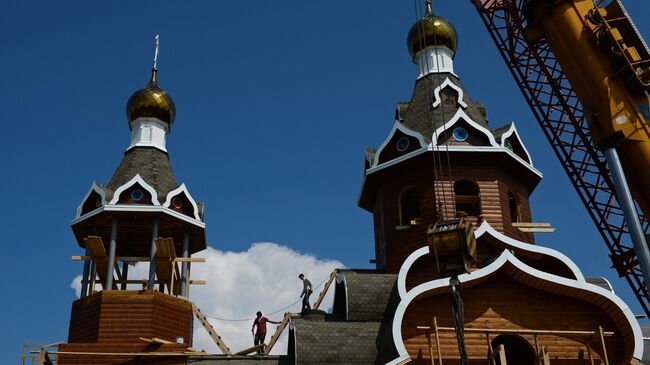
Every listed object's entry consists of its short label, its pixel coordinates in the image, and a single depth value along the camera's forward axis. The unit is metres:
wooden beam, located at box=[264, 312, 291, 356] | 19.24
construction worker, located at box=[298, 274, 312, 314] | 19.97
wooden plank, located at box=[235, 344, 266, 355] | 18.77
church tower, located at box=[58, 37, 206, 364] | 19.05
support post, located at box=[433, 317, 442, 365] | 14.20
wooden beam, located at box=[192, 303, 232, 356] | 19.39
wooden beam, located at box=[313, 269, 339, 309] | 20.64
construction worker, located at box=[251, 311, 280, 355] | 19.83
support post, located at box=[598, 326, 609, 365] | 14.53
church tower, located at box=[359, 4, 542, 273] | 20.16
